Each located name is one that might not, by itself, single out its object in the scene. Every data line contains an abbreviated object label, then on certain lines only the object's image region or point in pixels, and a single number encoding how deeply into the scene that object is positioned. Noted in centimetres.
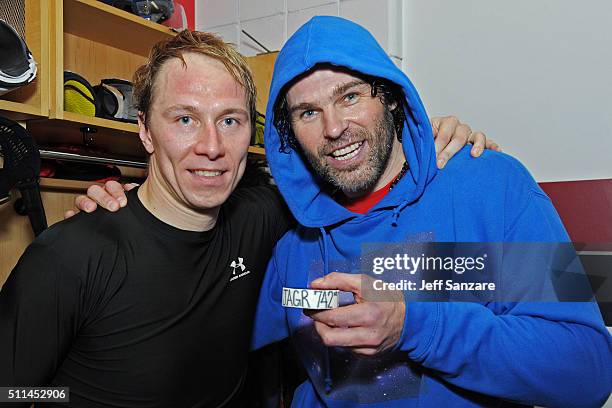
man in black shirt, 100
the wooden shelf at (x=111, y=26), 165
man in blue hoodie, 90
